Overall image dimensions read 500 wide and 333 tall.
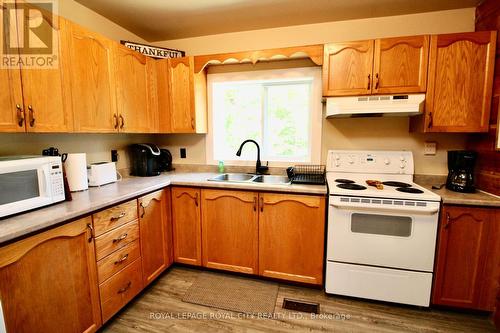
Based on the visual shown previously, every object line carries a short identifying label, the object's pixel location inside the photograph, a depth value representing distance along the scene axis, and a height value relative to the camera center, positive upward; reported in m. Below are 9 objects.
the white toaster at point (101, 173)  1.88 -0.23
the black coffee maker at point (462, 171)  1.76 -0.19
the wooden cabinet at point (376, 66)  1.83 +0.63
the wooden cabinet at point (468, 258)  1.59 -0.76
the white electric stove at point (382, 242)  1.64 -0.69
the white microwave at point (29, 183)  1.19 -0.21
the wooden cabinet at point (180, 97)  2.34 +0.47
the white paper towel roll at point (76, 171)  1.68 -0.19
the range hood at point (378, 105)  1.79 +0.31
